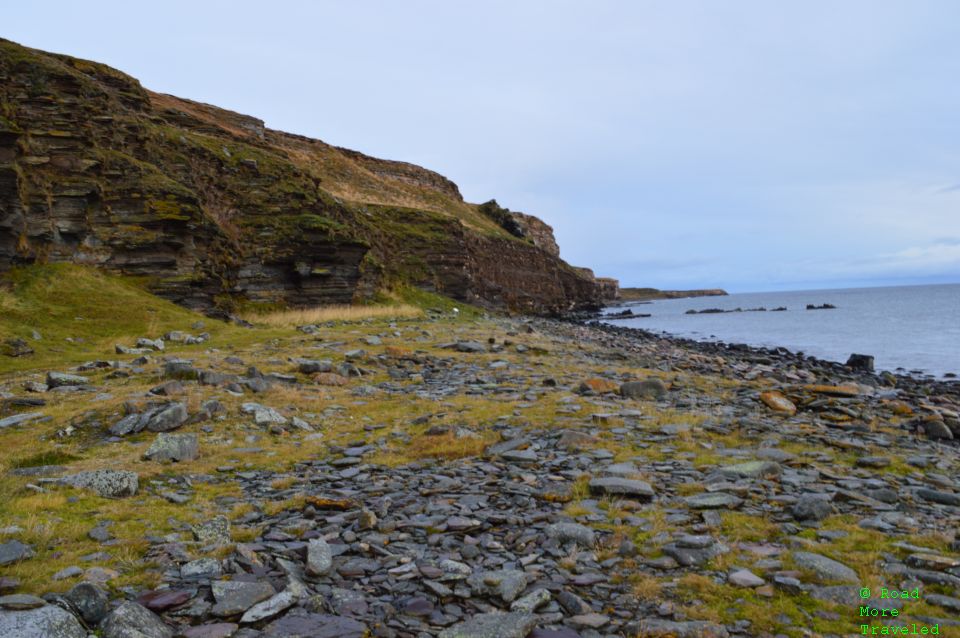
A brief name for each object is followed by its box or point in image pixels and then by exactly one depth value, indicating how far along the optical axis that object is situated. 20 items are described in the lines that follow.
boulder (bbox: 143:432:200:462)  9.39
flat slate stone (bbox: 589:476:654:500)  7.75
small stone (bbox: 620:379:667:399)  15.66
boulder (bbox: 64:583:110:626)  4.51
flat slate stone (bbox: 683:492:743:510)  7.30
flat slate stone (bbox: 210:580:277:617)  4.72
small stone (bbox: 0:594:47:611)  4.32
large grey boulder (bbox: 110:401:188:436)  10.71
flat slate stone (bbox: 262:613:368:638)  4.45
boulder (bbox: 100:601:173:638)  4.18
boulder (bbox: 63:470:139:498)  7.71
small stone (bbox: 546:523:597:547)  6.31
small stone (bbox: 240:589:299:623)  4.60
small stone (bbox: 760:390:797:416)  14.44
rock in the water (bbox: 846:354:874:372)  32.97
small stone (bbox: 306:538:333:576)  5.62
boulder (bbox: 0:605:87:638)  4.02
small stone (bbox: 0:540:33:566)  5.33
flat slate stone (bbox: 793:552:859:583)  5.31
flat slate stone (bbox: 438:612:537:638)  4.49
